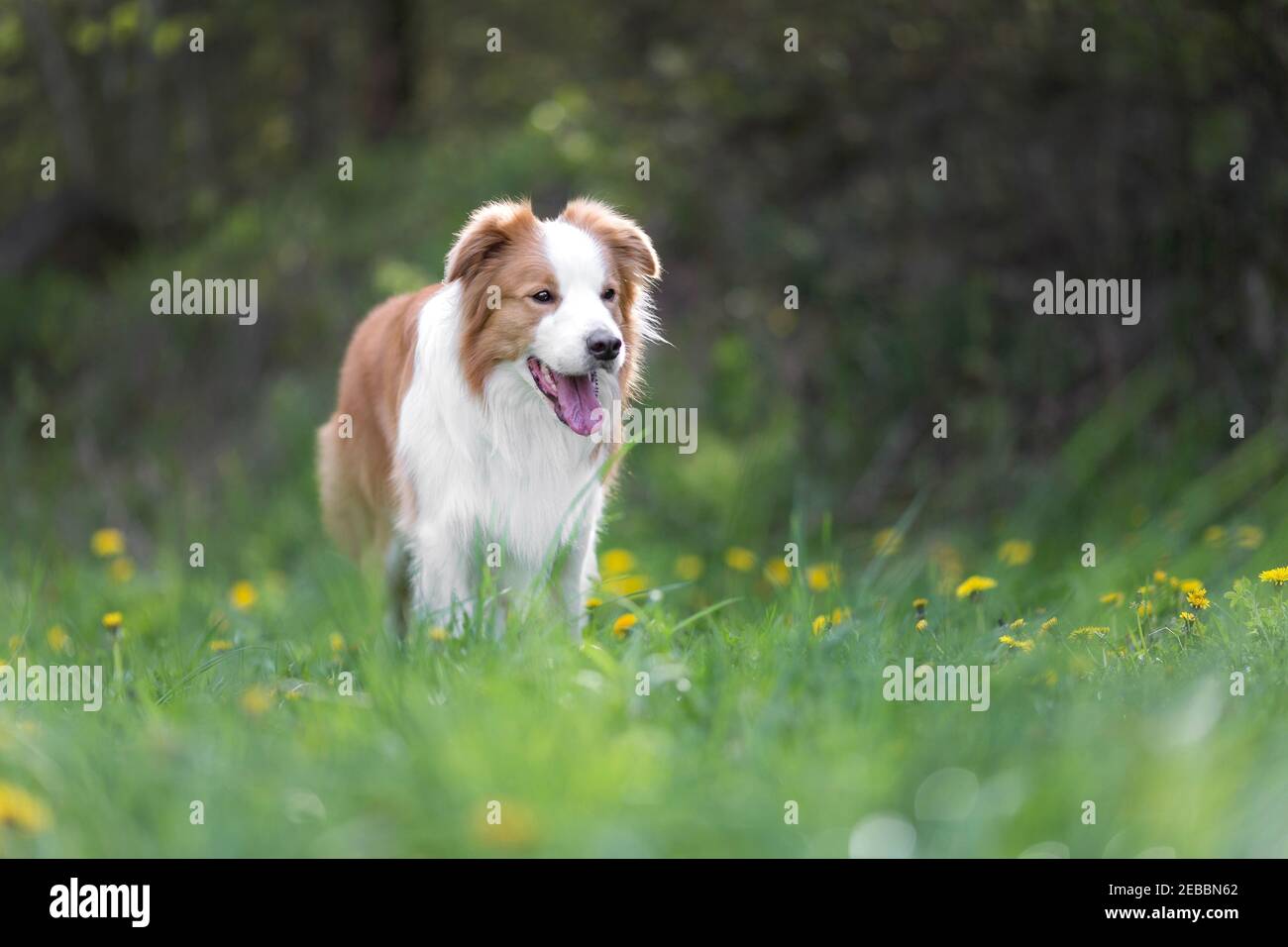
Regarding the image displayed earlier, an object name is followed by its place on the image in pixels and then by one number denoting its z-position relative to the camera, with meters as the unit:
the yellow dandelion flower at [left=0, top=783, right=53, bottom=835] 2.41
